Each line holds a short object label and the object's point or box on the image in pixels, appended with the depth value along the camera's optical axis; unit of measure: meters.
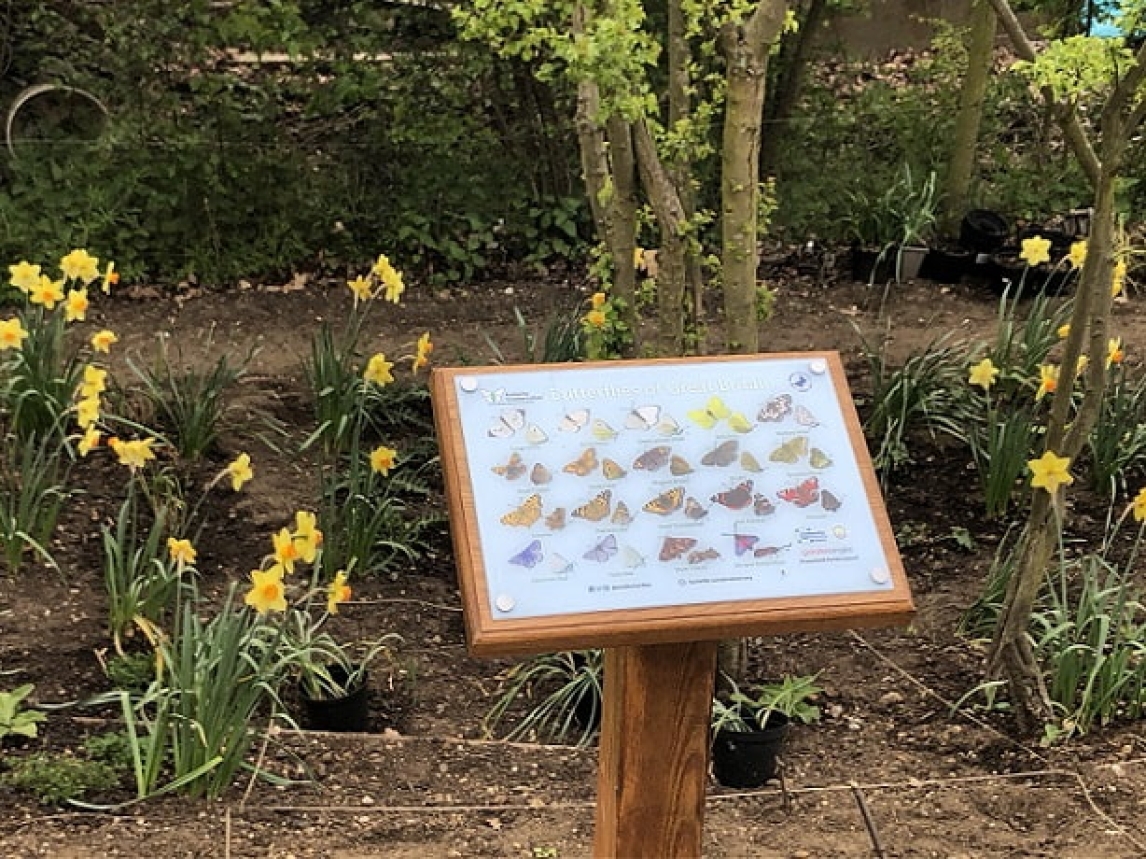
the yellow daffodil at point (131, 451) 3.47
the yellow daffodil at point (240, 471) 3.46
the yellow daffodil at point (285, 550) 2.97
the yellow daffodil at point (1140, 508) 3.38
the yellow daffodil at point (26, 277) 4.08
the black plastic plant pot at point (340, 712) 3.35
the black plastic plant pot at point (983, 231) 6.52
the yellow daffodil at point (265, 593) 2.84
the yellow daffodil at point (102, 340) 3.95
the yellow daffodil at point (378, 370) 4.03
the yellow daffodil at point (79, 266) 4.07
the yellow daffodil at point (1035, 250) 4.43
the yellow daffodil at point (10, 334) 3.94
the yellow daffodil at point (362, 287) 4.41
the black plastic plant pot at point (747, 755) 3.15
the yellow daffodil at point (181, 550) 3.19
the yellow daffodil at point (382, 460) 3.73
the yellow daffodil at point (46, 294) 4.00
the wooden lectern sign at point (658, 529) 2.01
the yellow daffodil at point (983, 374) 4.16
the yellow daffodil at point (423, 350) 4.26
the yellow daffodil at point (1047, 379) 3.90
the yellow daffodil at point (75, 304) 4.06
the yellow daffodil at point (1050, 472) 3.14
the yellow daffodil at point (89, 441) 3.52
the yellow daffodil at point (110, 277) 4.18
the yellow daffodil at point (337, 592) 3.18
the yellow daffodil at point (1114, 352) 4.13
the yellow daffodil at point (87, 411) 3.57
